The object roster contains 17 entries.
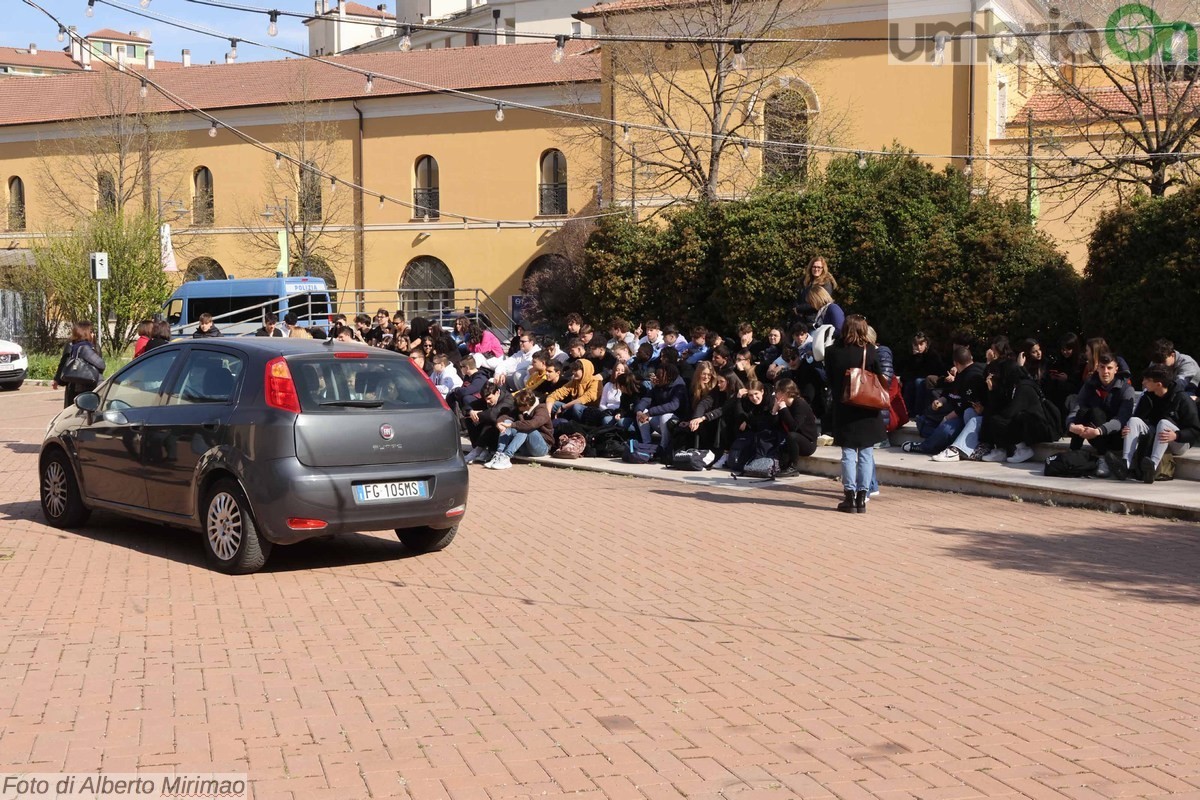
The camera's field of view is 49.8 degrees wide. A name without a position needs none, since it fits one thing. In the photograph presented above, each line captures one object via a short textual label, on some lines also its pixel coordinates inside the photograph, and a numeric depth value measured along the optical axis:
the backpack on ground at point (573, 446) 16.66
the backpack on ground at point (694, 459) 15.45
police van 35.25
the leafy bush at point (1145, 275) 14.87
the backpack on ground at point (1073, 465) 13.42
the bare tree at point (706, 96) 32.56
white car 30.36
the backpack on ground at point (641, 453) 16.17
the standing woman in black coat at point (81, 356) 15.95
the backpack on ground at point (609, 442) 16.53
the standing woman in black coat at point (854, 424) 12.01
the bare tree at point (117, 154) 52.56
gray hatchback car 8.98
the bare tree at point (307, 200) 51.38
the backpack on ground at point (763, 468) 14.49
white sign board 26.36
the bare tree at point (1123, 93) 25.27
